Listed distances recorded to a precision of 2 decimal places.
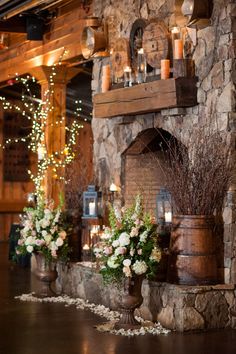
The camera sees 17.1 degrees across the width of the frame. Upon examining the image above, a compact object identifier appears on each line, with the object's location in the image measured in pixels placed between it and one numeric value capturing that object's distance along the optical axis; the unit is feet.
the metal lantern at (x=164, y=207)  25.70
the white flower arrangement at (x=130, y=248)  22.25
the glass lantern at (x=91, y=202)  29.66
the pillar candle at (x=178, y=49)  24.80
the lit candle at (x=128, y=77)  27.63
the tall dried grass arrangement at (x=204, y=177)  23.08
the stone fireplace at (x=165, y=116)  23.34
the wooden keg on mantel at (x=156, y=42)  25.70
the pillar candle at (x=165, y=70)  25.31
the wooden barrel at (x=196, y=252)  22.97
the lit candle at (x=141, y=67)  26.94
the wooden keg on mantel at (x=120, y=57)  28.27
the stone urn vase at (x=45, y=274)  28.35
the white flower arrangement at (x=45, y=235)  28.02
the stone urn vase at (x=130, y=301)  22.48
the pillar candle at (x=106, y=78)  28.96
